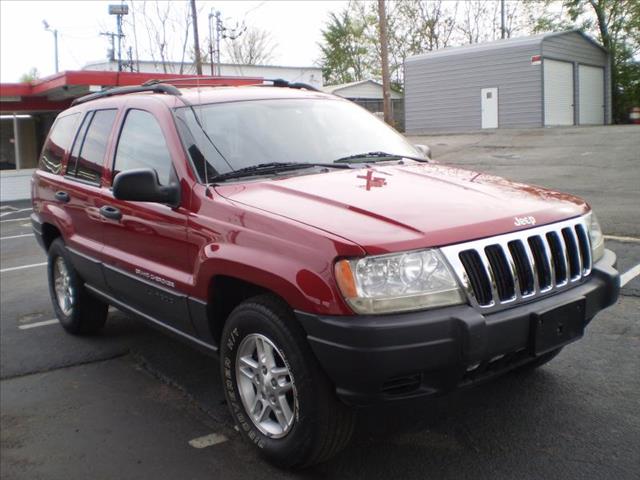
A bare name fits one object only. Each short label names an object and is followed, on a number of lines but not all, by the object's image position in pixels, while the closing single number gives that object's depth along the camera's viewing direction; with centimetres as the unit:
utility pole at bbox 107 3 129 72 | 2219
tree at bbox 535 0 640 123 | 3222
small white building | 3875
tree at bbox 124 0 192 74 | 2828
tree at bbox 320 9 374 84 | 5162
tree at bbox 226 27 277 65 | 4275
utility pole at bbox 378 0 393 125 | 2002
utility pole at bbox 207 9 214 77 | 2774
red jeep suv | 277
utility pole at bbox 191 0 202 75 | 2359
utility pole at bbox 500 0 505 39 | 3803
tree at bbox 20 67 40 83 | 7362
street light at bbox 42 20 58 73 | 4891
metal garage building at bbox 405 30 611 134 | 2633
